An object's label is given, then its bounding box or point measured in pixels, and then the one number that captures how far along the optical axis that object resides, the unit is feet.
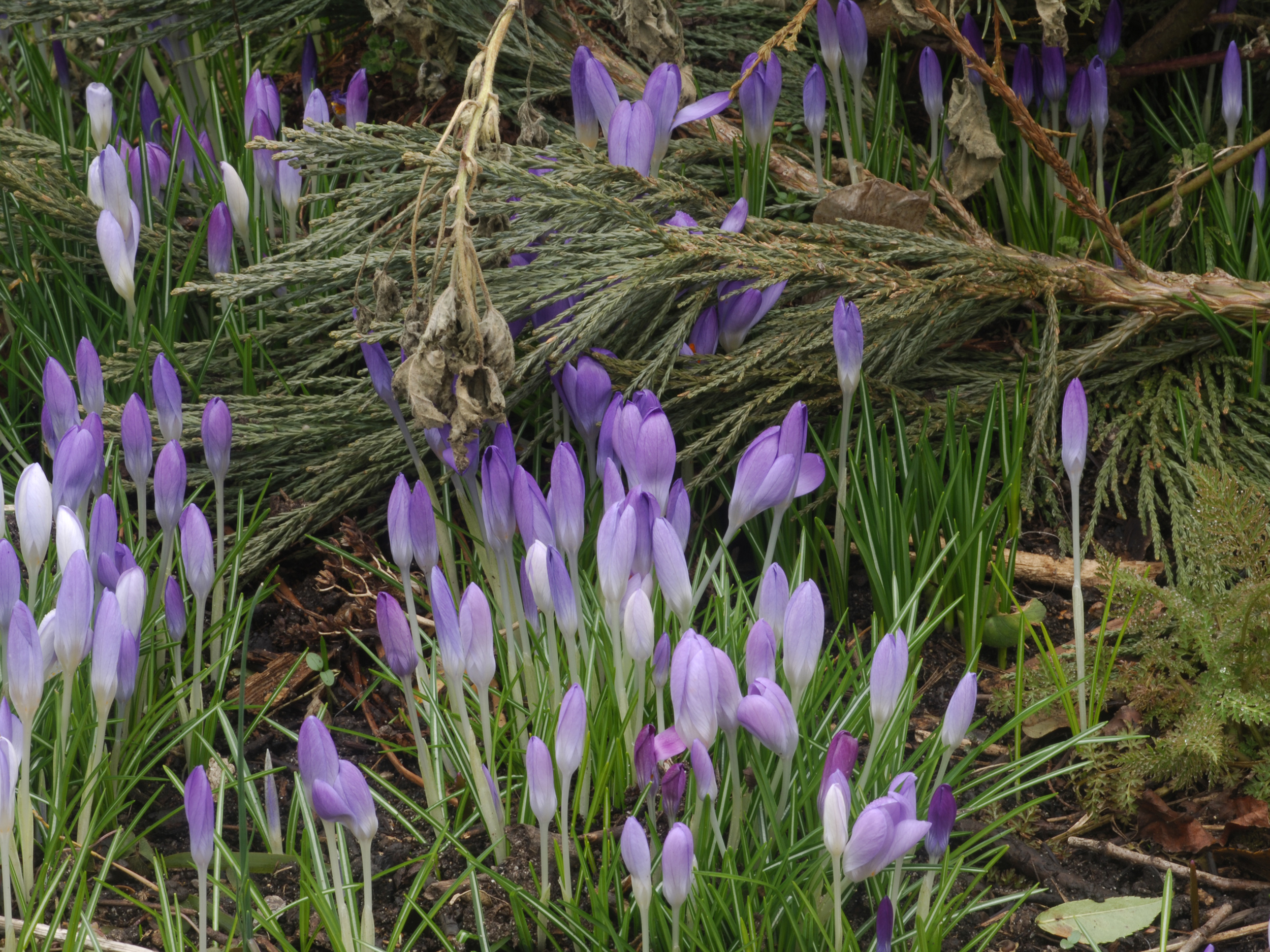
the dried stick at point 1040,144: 6.45
